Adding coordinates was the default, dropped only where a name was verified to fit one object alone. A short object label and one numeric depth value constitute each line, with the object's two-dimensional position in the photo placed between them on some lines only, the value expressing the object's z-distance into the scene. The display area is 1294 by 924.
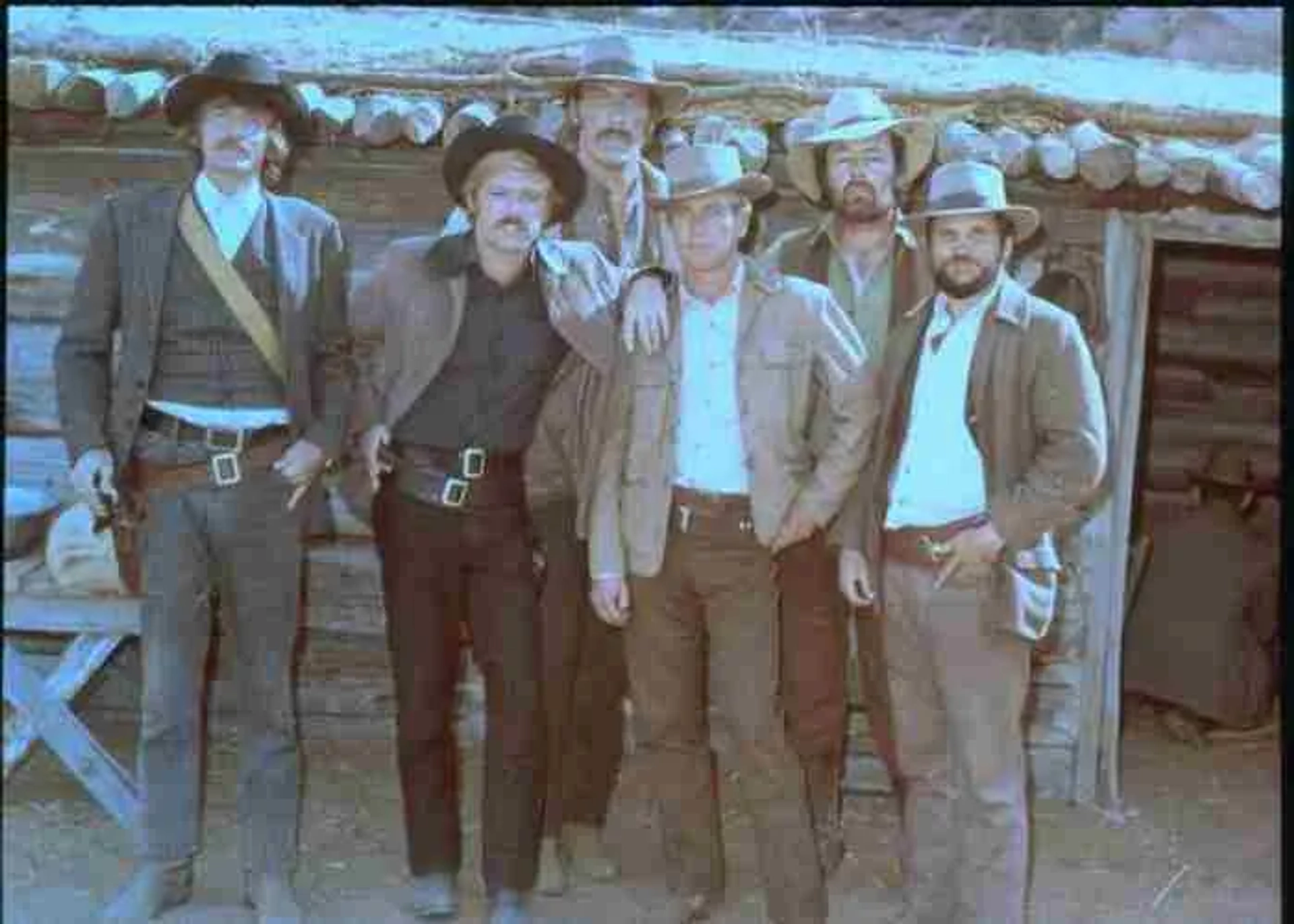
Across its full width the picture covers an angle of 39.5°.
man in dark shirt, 4.53
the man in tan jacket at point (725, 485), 4.42
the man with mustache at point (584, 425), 4.77
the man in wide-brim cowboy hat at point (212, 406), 4.48
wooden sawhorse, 5.25
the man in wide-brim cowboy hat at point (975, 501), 4.25
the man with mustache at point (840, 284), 4.64
